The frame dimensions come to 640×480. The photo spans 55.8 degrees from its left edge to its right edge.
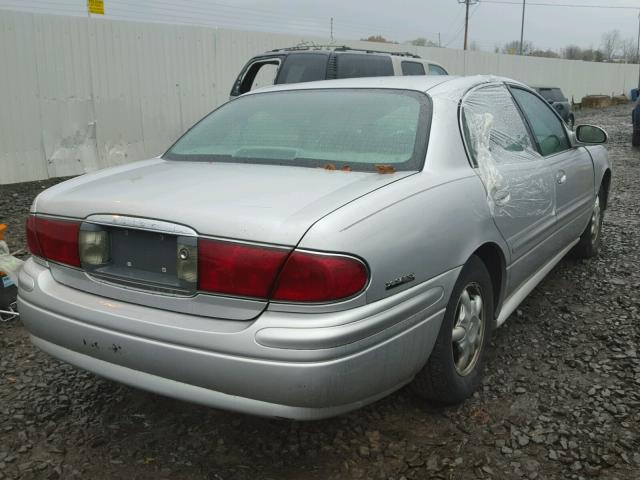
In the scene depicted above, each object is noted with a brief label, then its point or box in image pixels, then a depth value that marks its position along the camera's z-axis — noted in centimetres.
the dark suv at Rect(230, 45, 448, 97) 767
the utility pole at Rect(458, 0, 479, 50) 5009
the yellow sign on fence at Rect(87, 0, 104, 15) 893
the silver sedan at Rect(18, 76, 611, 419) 194
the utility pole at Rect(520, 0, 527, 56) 5133
